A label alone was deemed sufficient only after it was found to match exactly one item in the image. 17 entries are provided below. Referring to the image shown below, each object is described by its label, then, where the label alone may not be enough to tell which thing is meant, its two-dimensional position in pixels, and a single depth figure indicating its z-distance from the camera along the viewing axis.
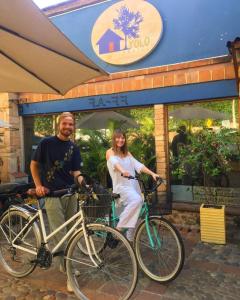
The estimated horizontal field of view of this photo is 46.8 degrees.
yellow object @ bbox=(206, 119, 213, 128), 4.87
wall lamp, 3.81
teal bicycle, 2.94
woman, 3.30
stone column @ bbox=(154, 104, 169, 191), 5.07
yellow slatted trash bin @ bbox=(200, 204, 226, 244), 4.09
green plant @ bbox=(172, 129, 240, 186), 4.13
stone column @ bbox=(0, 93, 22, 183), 6.19
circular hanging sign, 5.10
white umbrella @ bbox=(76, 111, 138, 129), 5.50
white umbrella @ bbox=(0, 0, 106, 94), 1.99
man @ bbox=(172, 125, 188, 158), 5.06
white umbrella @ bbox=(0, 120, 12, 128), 5.22
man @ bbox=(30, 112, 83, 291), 3.05
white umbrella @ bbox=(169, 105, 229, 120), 4.81
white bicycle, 2.60
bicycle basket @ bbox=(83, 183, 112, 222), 2.74
